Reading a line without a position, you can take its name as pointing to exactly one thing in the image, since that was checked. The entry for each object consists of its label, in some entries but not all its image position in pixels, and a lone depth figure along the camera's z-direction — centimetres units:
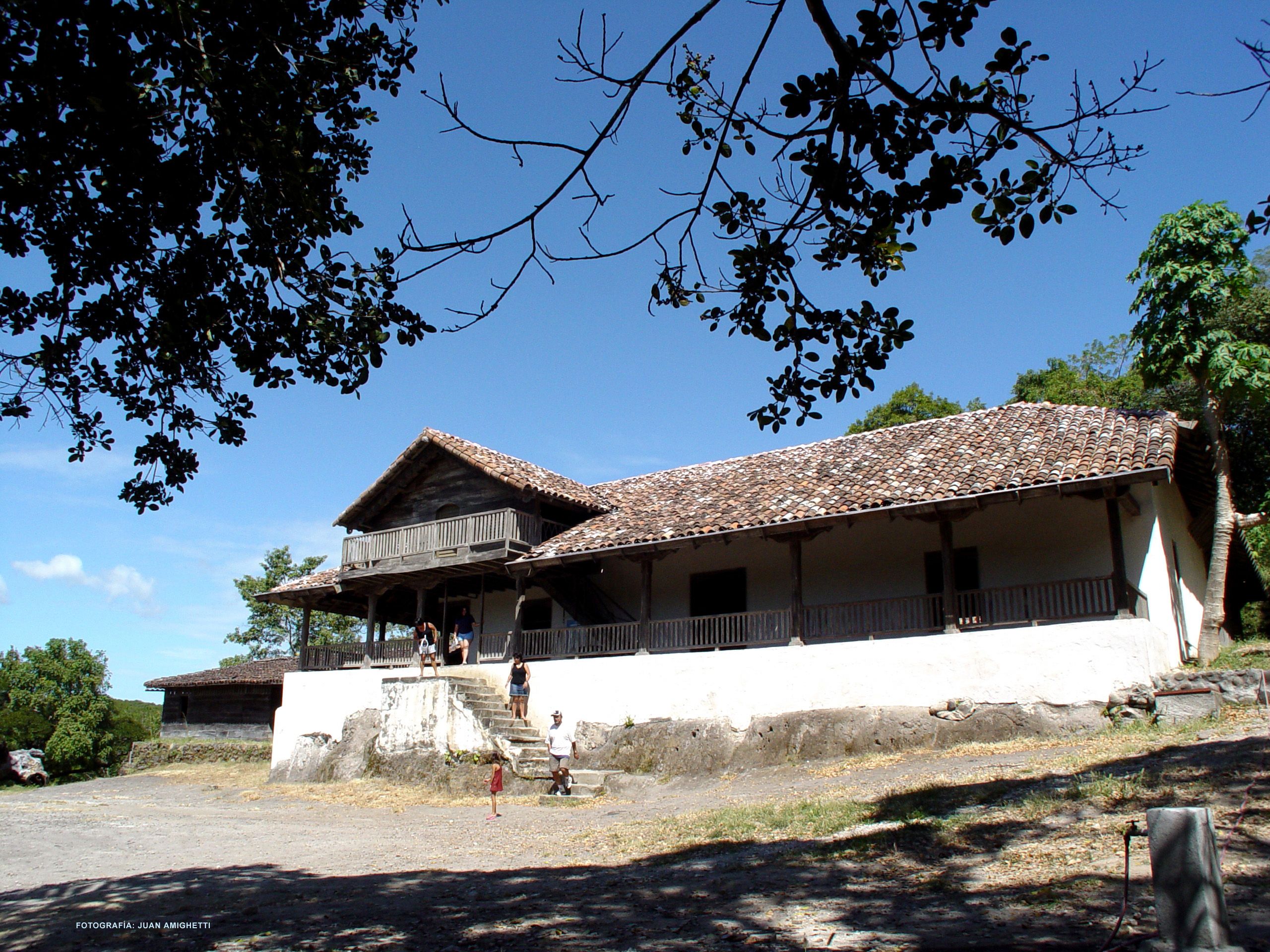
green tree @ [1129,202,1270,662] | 1552
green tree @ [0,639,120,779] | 3194
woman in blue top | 2038
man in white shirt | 1512
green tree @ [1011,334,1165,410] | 3008
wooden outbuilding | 3141
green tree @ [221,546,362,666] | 4528
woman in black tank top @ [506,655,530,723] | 1838
